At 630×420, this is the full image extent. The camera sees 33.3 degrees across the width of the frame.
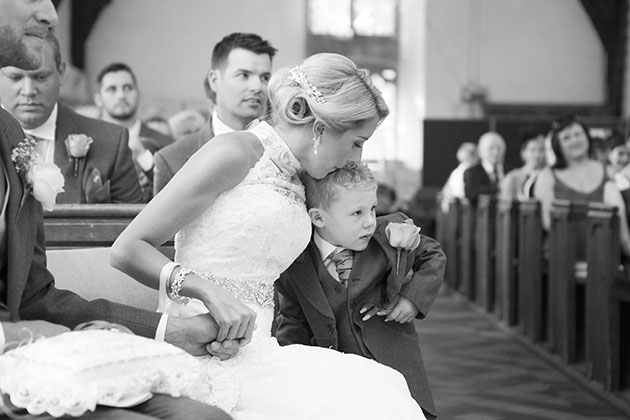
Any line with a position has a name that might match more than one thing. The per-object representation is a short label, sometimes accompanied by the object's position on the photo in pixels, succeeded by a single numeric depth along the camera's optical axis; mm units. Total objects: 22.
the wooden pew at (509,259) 8438
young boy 3035
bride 2465
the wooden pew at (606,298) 5730
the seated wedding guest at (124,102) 6461
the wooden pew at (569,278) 6648
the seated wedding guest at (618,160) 9367
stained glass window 19000
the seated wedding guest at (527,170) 10852
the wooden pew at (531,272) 7559
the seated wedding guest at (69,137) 4270
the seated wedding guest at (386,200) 10269
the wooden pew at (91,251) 3119
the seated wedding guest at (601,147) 10898
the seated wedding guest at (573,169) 7500
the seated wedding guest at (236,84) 4789
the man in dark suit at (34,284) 2023
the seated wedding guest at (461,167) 13717
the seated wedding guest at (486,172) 11461
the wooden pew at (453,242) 11625
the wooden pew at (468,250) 10664
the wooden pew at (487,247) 9547
